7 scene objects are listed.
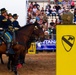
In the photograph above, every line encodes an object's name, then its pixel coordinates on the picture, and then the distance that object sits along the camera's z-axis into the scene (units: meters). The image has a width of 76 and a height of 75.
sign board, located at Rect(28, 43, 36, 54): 19.42
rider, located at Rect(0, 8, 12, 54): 12.28
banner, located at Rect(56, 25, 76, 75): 5.94
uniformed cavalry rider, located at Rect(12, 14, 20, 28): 14.55
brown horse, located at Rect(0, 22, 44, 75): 12.31
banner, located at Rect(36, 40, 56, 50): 19.65
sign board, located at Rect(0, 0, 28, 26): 20.94
